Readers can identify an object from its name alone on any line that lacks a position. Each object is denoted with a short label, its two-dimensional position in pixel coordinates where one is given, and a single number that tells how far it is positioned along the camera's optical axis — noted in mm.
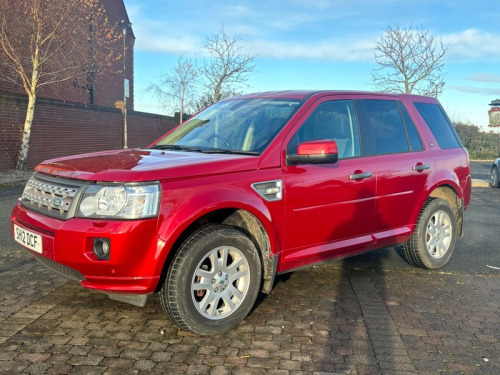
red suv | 3281
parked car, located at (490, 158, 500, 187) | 14584
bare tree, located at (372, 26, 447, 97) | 22281
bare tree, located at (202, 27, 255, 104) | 29953
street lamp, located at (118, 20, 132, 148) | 22075
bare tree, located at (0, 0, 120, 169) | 15360
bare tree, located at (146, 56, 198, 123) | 30734
